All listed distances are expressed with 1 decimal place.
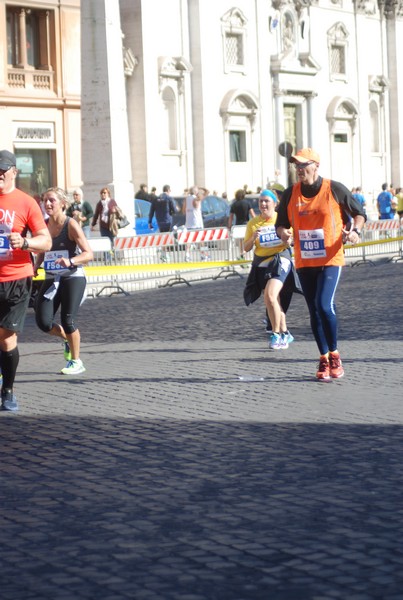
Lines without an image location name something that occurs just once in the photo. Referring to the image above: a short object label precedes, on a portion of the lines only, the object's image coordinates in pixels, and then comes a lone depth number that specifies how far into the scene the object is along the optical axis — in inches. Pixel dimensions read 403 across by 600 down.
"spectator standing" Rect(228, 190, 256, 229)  1210.0
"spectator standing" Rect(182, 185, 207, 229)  1333.7
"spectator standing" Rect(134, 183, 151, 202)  1531.7
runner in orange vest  450.3
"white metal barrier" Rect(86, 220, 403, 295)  981.8
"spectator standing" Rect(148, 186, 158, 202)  1495.9
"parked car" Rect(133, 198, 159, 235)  1337.4
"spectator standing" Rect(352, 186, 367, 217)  1617.6
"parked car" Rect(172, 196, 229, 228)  1475.1
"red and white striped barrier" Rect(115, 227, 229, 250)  1015.0
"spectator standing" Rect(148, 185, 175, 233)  1325.0
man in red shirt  386.3
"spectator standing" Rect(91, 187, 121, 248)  1109.1
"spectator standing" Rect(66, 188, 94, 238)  1061.6
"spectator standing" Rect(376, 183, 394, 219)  1678.2
